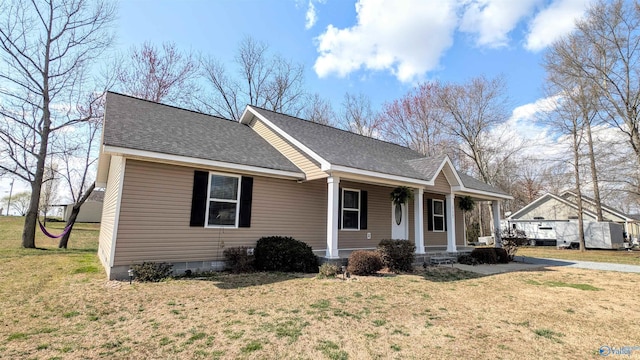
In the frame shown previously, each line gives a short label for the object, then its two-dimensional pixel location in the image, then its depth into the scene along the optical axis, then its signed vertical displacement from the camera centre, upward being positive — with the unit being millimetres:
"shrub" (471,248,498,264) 12180 -1002
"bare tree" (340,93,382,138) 28000 +10285
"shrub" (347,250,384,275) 8414 -982
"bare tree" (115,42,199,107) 19969 +10047
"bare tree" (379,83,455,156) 27828 +9808
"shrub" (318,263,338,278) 7988 -1161
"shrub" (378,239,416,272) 9125 -802
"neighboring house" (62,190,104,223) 39562 +1541
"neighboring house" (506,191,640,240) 26109 +1460
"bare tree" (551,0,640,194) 17578 +10546
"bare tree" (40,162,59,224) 32069 +3253
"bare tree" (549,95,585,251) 20742 +6921
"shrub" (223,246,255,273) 8375 -1002
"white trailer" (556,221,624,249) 22844 -248
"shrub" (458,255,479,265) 11675 -1158
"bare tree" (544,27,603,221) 19266 +9627
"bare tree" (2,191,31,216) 55812 +3356
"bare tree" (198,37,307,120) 24609 +11507
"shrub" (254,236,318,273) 8689 -904
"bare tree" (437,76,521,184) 25906 +9660
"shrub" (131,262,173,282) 6988 -1132
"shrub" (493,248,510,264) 12742 -1064
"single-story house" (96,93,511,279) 7501 +1222
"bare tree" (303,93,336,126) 26906 +10130
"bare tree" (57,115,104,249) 15205 +3410
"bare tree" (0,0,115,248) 14320 +5838
